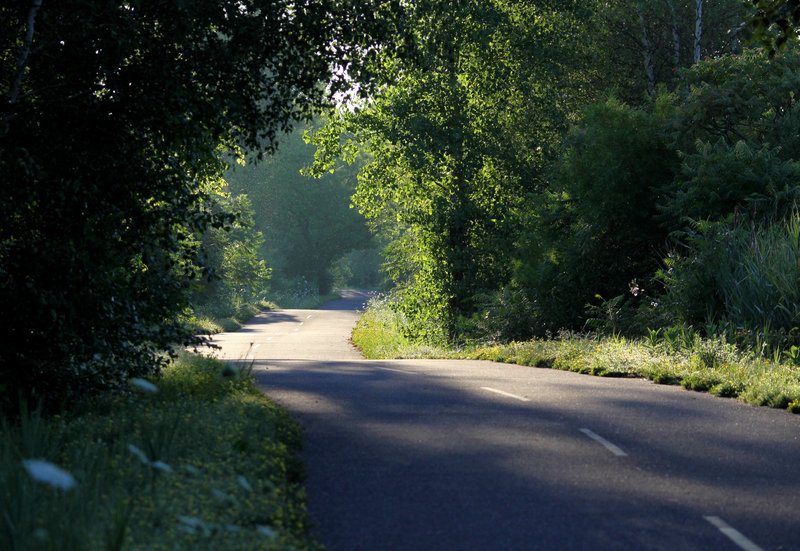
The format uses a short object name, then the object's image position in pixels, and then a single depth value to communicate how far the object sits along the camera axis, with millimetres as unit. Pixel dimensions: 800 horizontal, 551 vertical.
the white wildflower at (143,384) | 12250
